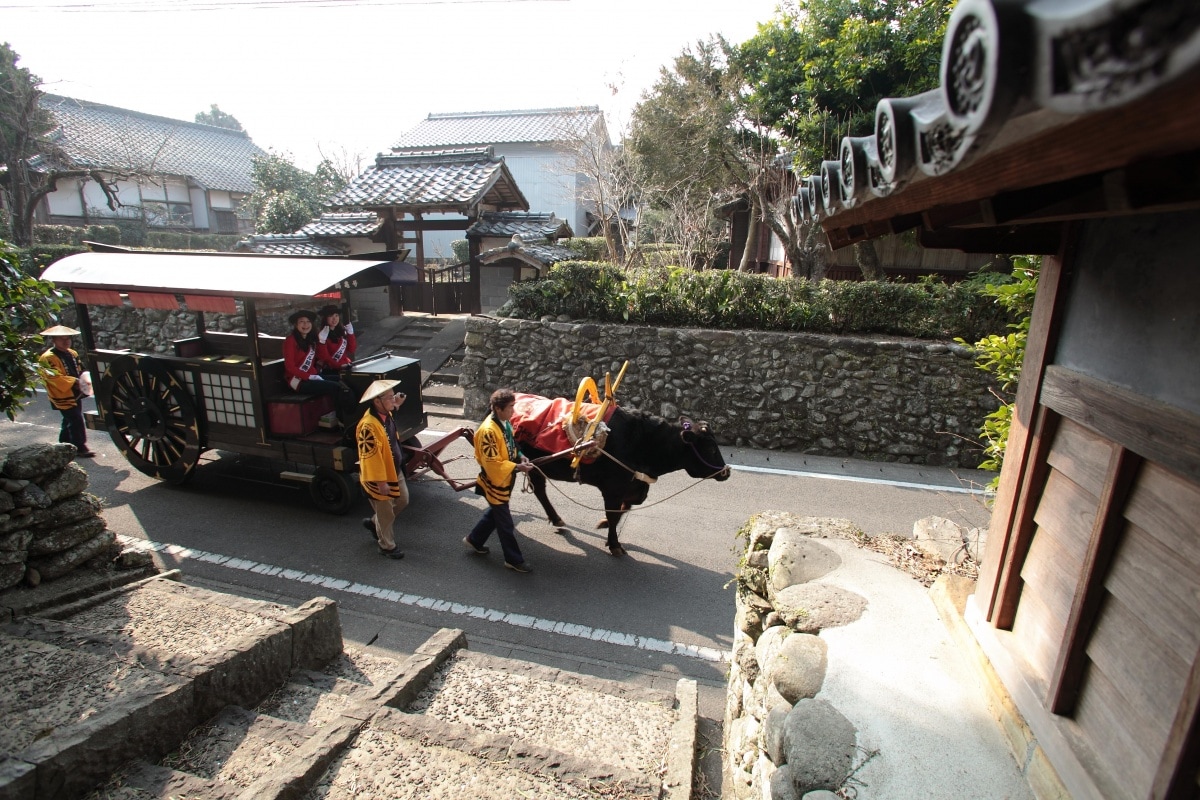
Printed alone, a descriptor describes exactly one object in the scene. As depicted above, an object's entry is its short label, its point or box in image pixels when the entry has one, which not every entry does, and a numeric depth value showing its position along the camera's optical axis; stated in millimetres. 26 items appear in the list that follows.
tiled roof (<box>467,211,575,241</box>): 15133
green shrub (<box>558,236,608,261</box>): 16812
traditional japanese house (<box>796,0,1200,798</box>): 994
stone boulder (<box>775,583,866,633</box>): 3486
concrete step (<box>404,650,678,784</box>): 3422
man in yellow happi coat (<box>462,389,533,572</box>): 5715
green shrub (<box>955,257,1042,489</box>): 4328
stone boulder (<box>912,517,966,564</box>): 4312
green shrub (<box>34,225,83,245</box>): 20256
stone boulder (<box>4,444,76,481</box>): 4422
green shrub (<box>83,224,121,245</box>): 21419
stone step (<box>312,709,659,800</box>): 2799
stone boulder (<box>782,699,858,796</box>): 2432
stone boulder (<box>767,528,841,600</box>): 3978
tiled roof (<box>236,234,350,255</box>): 15335
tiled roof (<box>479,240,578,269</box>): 13957
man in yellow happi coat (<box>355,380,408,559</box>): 5832
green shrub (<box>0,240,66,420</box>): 4348
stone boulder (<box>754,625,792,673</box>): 3322
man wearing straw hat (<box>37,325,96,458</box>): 8062
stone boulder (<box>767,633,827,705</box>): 2961
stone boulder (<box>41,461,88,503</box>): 4571
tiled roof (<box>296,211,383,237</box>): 15509
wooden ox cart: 6719
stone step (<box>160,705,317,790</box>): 2869
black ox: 6129
